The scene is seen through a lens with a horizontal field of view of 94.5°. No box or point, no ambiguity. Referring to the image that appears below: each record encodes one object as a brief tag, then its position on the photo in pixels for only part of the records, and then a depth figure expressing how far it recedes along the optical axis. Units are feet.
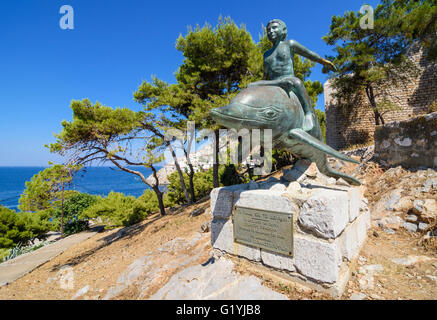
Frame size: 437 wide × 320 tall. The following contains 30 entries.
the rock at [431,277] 7.57
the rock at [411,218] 11.46
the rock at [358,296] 6.68
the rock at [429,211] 10.84
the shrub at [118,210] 37.73
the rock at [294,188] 8.06
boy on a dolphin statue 6.27
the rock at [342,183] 10.16
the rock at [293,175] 9.60
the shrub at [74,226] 44.39
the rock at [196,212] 25.17
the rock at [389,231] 11.51
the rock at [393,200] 12.80
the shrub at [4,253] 26.76
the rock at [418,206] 11.43
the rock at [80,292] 12.93
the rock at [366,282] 7.22
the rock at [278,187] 8.54
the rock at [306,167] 10.01
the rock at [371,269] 8.01
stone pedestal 6.65
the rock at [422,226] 10.76
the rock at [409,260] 8.63
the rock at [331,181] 10.74
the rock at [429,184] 12.78
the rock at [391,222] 11.71
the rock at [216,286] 7.00
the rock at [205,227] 16.66
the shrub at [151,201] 42.62
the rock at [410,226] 11.22
